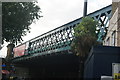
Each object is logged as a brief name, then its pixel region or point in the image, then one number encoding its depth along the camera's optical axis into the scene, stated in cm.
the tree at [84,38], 1210
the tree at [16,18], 1019
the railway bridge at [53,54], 1933
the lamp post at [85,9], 1216
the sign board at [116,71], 525
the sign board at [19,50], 3551
